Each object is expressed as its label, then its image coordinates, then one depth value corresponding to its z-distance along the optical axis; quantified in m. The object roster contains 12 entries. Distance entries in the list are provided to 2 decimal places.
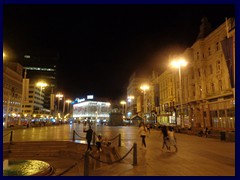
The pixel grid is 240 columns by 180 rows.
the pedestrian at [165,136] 15.02
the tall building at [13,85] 69.88
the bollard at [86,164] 7.90
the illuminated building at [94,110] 169.73
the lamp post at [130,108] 113.46
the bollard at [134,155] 10.25
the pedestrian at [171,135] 14.92
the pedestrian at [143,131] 15.55
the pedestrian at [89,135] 16.08
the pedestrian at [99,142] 16.33
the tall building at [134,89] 106.14
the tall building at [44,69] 138.88
